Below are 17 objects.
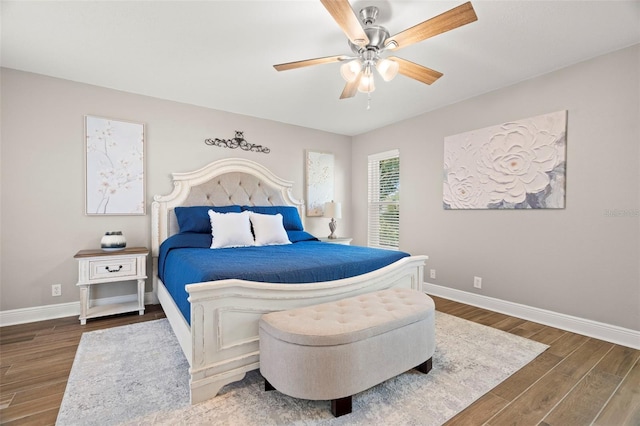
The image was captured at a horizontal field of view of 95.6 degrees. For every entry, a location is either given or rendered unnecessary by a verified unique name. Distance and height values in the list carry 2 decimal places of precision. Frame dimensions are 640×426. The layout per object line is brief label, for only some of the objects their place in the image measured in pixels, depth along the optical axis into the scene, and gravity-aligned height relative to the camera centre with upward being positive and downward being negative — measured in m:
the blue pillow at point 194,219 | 3.29 -0.13
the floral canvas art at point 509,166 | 2.76 +0.46
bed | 1.64 -0.65
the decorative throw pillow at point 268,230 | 3.30 -0.26
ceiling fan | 1.56 +1.05
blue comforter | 1.88 -0.41
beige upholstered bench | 1.49 -0.77
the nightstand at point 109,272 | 2.77 -0.65
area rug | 1.53 -1.11
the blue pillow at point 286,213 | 3.83 -0.07
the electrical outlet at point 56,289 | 2.95 -0.84
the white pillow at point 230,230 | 3.07 -0.24
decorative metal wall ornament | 3.88 +0.89
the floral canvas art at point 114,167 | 3.12 +0.45
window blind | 4.48 +0.13
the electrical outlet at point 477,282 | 3.35 -0.86
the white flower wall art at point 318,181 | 4.70 +0.45
